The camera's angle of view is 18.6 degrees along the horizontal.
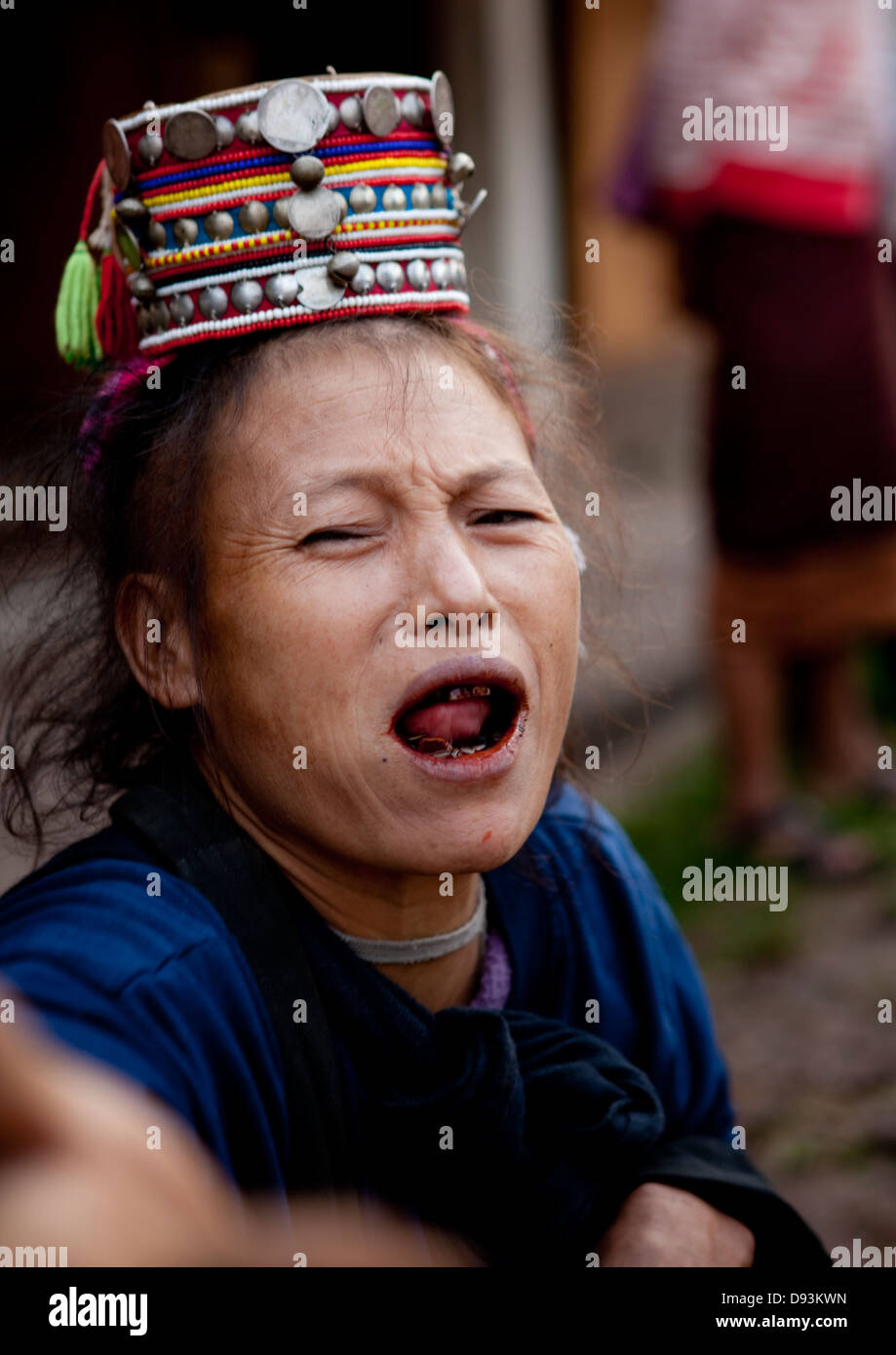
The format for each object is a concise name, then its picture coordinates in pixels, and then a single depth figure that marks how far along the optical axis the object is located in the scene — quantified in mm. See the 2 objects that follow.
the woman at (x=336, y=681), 945
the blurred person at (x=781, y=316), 1943
